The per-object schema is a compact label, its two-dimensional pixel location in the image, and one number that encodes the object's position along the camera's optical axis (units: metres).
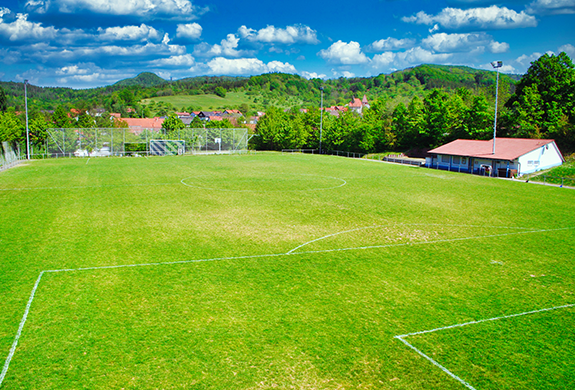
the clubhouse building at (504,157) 43.09
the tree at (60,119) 88.62
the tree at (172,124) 76.56
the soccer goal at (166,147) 65.62
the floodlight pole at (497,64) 39.84
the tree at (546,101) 52.72
